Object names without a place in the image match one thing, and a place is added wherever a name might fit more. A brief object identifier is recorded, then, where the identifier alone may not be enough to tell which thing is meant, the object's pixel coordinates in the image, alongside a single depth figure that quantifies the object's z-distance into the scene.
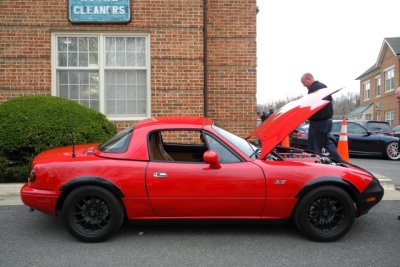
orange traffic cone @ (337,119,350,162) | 7.04
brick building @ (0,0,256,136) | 7.91
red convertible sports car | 3.98
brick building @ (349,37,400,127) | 27.69
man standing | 6.32
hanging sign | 7.91
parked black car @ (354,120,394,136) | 13.05
